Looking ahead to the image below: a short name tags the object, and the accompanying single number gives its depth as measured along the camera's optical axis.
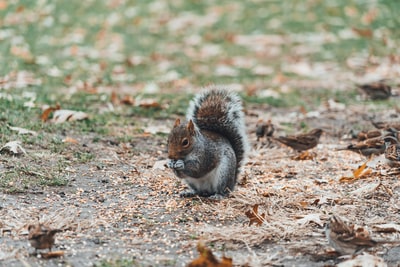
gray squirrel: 8.52
